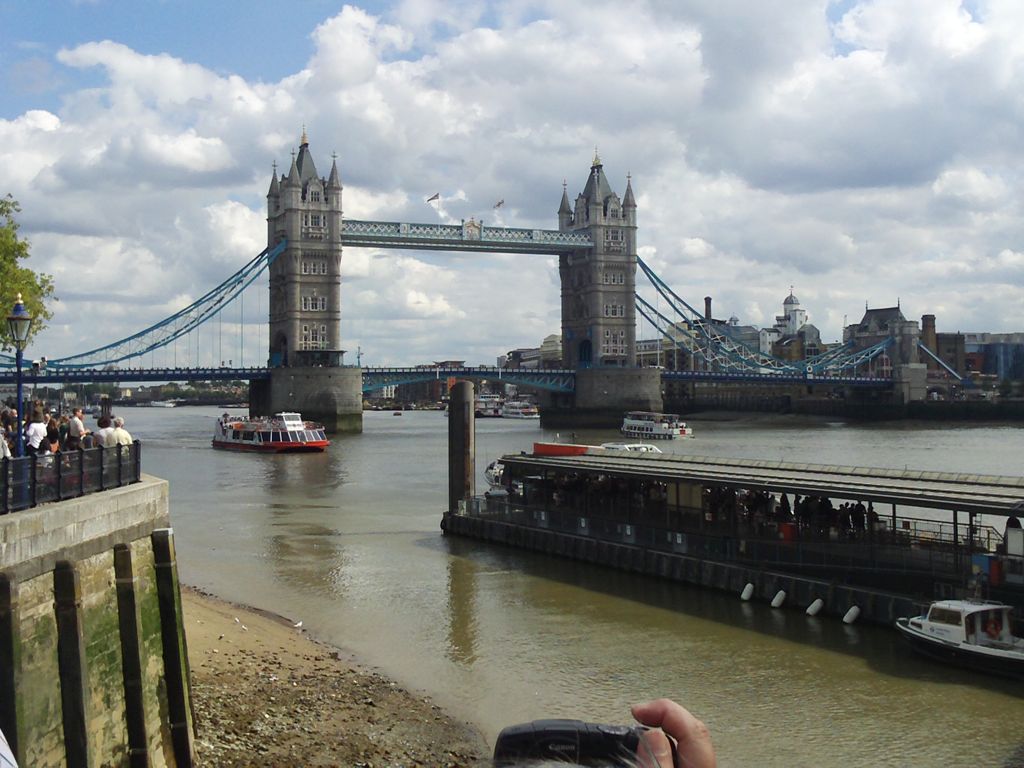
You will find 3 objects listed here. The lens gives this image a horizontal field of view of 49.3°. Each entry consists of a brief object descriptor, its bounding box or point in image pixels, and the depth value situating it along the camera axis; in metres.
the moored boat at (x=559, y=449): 33.94
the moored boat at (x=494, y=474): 36.62
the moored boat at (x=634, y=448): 43.16
